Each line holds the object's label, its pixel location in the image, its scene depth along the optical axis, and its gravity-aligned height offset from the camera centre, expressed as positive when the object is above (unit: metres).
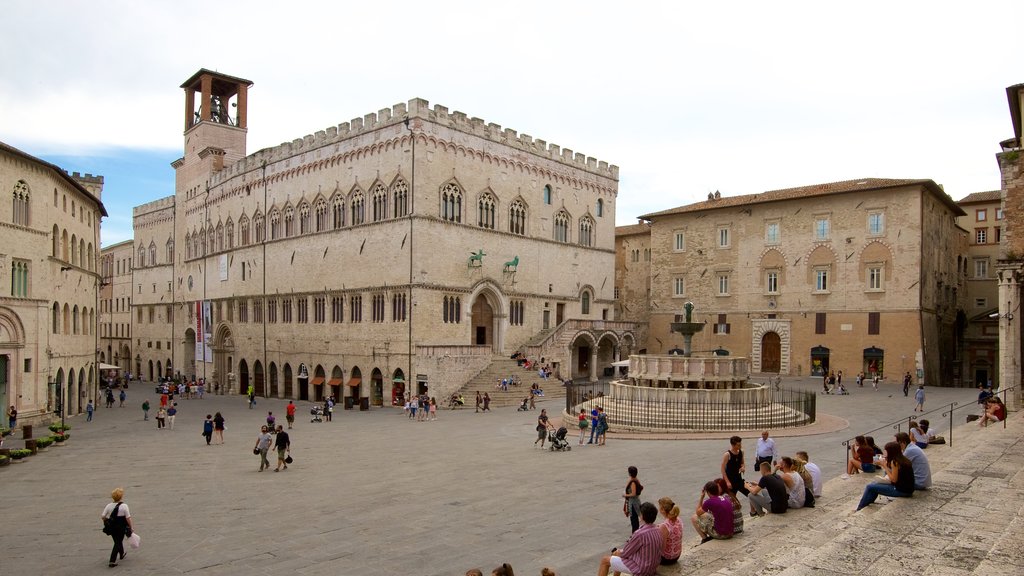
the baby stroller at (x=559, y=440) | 22.64 -4.16
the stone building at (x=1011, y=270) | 26.31 +1.41
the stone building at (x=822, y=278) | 46.16 +2.14
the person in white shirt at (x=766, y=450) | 15.41 -3.03
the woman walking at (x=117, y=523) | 12.16 -3.64
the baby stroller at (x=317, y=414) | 35.09 -5.14
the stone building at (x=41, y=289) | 31.08 +0.87
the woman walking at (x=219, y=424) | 27.00 -4.34
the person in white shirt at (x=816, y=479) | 12.87 -3.04
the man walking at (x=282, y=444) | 20.89 -3.95
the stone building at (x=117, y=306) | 77.69 +0.18
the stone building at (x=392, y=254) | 43.00 +3.63
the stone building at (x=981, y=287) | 54.66 +1.73
